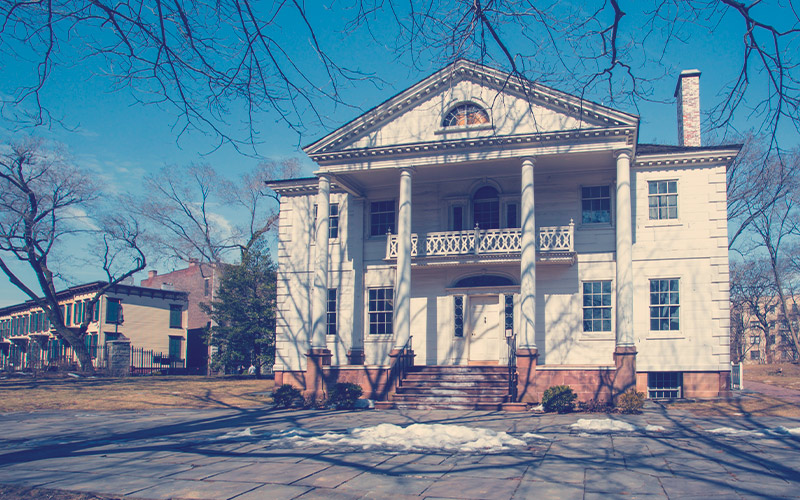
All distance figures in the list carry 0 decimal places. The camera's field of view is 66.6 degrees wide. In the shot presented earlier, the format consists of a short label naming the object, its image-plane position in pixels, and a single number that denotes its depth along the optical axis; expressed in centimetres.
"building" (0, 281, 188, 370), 4525
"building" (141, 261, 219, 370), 5819
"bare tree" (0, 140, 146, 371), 3316
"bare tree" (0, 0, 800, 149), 553
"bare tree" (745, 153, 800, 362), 3473
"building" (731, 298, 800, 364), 5448
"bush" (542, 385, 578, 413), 1742
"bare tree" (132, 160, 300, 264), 4050
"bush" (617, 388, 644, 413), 1672
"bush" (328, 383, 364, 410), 1931
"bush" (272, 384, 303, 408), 1978
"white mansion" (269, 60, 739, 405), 2014
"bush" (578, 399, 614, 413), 1743
